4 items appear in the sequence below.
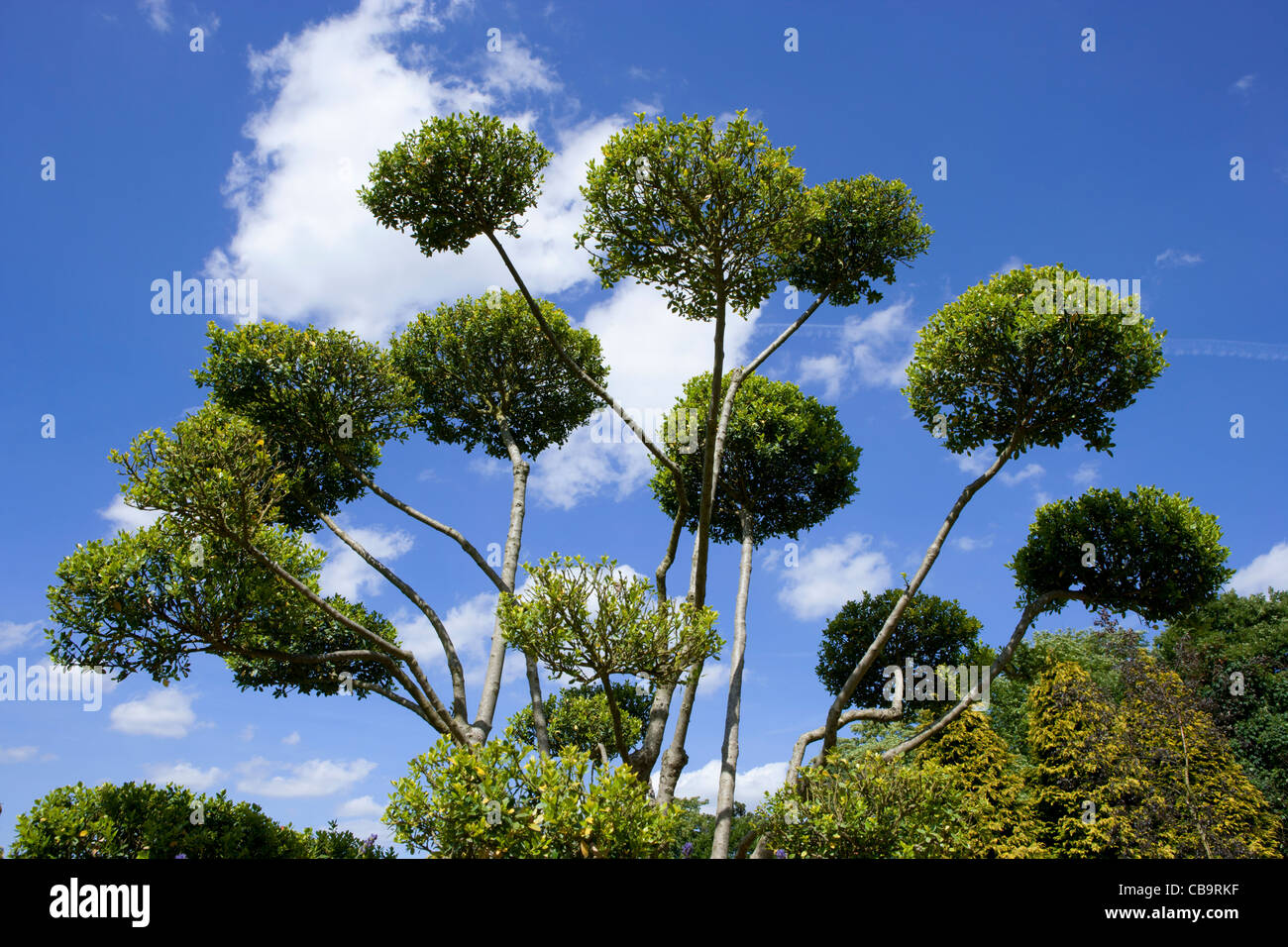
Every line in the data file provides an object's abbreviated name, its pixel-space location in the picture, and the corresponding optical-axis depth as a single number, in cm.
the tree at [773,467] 1700
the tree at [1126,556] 1521
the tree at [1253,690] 2735
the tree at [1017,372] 1395
